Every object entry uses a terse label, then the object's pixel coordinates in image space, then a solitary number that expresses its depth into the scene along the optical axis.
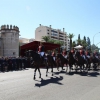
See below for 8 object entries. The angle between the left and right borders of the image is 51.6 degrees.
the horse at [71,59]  10.30
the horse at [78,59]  10.37
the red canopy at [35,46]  16.31
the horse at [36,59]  7.61
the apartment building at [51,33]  71.42
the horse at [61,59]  10.82
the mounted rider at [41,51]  8.19
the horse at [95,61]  12.79
